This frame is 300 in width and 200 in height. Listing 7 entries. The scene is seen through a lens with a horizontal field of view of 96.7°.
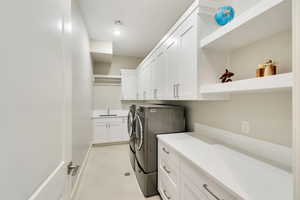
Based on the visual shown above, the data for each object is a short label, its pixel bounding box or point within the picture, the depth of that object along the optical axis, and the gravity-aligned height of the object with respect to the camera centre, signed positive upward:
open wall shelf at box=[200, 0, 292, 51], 0.79 +0.55
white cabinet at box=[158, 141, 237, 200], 0.91 -0.70
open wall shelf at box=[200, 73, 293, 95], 0.72 +0.11
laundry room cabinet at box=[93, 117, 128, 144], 3.88 -0.88
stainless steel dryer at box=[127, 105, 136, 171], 2.57 -0.60
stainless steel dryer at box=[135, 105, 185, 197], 1.94 -0.47
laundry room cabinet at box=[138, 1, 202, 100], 1.45 +0.53
